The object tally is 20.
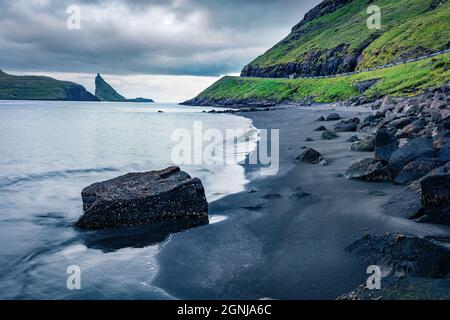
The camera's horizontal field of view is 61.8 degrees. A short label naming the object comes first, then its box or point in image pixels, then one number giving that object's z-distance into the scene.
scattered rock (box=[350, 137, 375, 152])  16.05
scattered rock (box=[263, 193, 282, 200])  10.77
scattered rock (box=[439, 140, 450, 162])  9.46
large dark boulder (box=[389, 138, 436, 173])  10.39
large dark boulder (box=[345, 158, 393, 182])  10.93
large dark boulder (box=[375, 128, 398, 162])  11.62
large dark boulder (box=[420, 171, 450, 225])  6.99
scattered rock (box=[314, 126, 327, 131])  27.41
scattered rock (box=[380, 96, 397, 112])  33.16
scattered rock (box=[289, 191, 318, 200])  10.21
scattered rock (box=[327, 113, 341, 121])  36.06
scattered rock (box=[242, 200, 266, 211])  9.90
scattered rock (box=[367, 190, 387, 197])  9.52
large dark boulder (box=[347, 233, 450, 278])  4.95
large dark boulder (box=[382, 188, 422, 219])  7.66
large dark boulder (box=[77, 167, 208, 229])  8.71
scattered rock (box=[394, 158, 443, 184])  9.50
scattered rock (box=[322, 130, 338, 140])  21.98
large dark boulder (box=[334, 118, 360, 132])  24.89
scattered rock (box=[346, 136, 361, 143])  19.08
